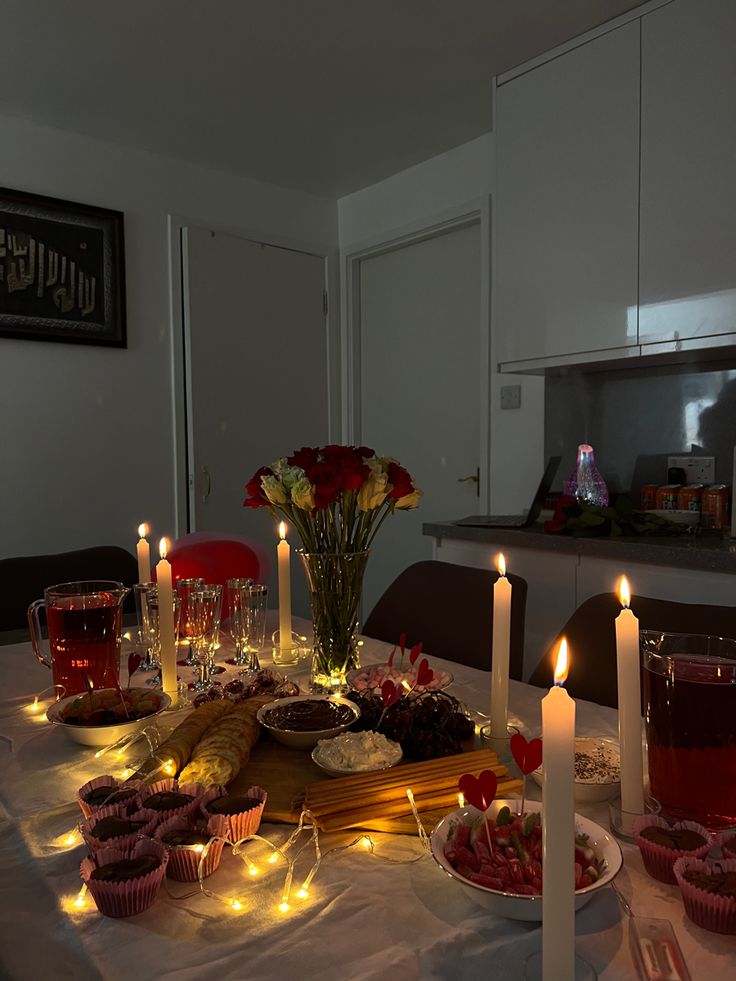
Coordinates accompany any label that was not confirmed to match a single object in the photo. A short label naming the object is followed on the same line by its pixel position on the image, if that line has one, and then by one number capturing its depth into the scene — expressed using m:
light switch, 3.08
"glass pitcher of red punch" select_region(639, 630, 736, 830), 0.69
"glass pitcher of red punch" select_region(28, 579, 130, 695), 1.10
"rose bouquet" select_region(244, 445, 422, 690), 1.11
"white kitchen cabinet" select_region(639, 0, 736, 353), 2.15
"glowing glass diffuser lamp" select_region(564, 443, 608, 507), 2.73
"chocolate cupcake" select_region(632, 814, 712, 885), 0.63
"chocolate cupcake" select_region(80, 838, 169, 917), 0.59
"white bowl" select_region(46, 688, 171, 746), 0.93
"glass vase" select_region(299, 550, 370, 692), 1.15
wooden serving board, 0.74
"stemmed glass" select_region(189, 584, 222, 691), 1.24
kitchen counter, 1.98
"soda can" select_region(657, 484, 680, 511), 2.58
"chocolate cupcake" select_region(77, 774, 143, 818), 0.71
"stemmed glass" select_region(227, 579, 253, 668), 1.32
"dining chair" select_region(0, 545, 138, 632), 1.96
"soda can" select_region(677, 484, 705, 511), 2.53
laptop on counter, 2.60
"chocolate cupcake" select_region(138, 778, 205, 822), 0.68
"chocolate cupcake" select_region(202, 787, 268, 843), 0.68
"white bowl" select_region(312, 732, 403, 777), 0.80
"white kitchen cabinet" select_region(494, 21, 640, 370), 2.38
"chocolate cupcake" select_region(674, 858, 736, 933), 0.56
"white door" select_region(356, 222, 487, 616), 3.44
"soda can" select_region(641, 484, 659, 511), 2.65
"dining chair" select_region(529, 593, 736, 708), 1.25
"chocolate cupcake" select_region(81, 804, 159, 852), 0.64
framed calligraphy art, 2.95
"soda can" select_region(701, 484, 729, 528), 2.45
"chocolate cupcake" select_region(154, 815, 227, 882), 0.63
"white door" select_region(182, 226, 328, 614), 3.48
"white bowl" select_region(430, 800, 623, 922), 0.57
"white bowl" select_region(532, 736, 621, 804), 0.78
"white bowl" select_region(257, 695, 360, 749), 0.88
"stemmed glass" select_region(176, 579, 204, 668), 1.26
